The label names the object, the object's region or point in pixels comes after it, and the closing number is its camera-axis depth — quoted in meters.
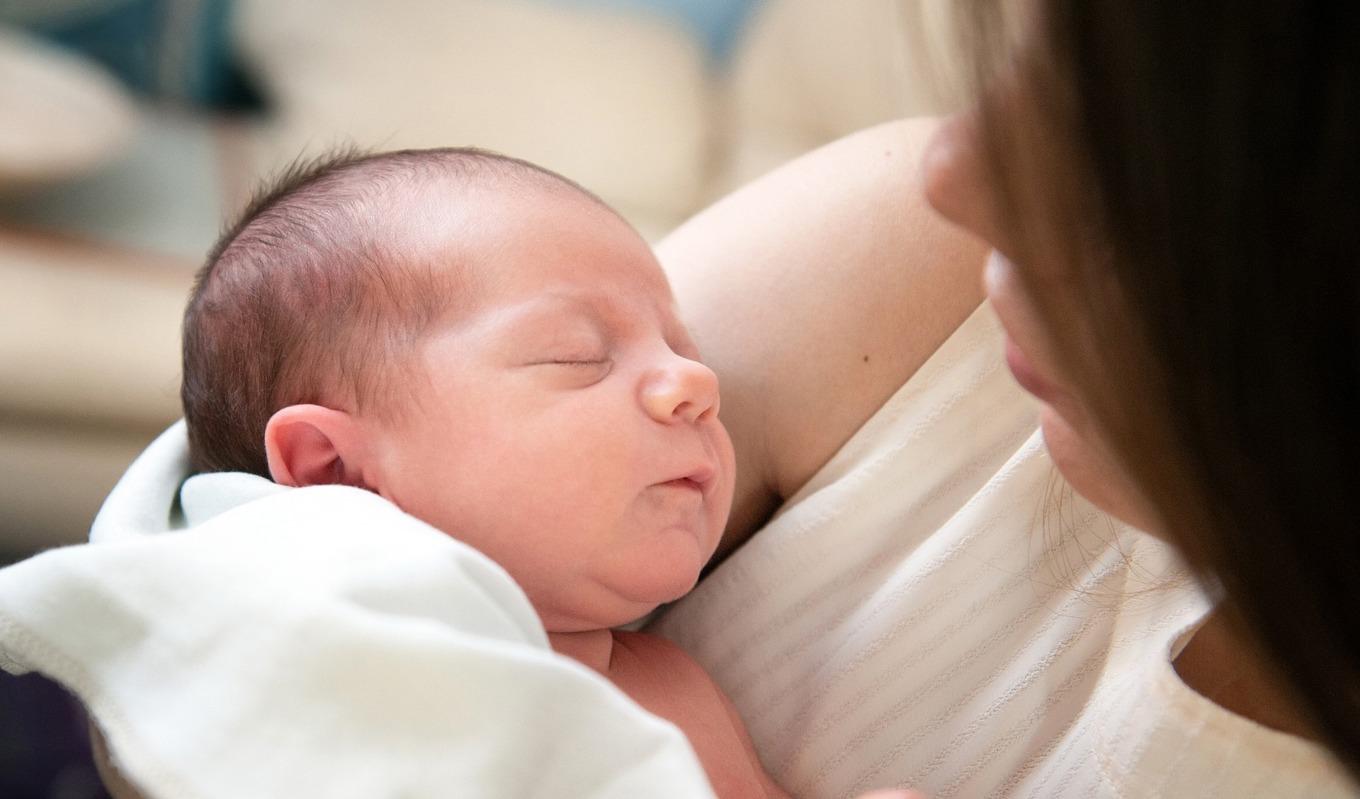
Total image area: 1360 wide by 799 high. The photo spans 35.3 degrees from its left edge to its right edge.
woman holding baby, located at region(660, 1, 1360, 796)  0.33
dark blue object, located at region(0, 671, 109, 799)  0.72
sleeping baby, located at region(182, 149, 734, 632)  0.42
